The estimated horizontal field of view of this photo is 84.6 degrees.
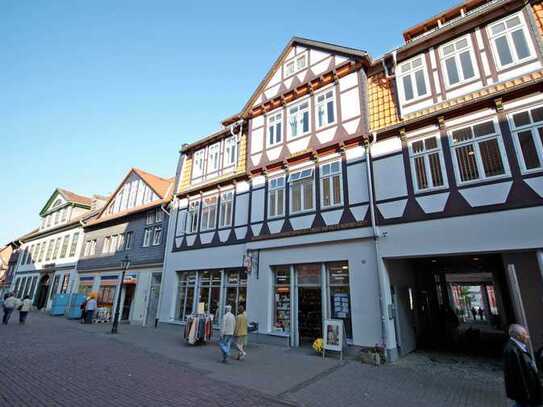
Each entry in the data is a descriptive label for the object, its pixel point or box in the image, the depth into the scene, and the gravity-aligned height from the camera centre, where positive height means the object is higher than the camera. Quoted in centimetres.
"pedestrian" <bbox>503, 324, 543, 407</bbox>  431 -102
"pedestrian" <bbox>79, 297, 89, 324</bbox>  1966 -107
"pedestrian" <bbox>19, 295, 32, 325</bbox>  1739 -88
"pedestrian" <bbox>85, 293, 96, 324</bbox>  1953 -99
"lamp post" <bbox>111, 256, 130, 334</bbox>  1488 -137
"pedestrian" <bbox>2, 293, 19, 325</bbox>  1666 -76
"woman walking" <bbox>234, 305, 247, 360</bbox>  993 -113
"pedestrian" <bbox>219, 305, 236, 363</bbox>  955 -105
